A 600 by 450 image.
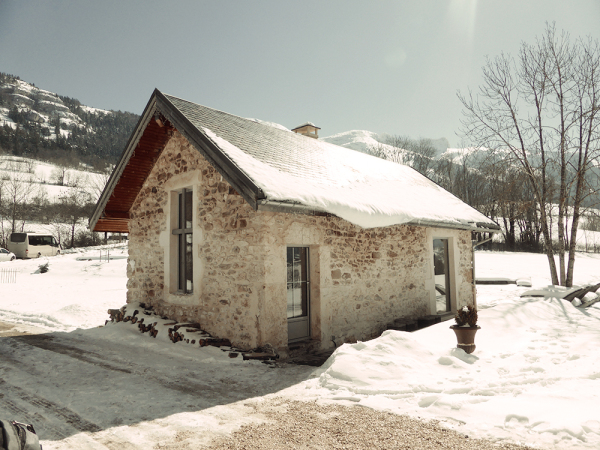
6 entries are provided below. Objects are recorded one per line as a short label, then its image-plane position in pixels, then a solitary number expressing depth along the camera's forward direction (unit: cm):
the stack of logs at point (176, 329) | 585
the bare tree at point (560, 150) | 1216
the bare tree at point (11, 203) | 3694
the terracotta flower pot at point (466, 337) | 502
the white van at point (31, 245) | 2495
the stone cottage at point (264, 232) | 557
